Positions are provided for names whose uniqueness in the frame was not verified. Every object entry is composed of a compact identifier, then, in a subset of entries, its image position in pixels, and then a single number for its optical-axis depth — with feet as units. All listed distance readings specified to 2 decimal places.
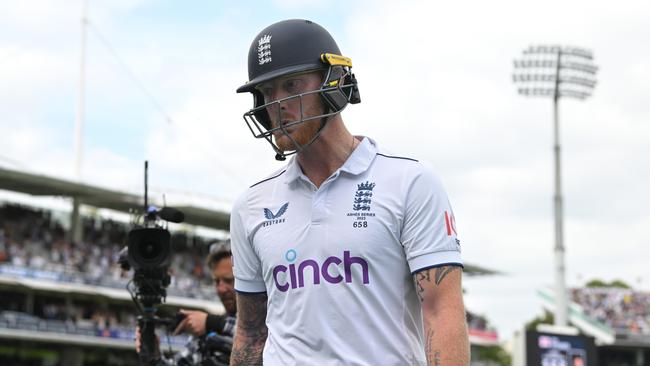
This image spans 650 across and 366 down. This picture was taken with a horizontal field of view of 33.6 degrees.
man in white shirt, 10.18
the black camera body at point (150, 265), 20.34
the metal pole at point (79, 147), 140.87
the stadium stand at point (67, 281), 125.29
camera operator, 21.74
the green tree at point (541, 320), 259.23
